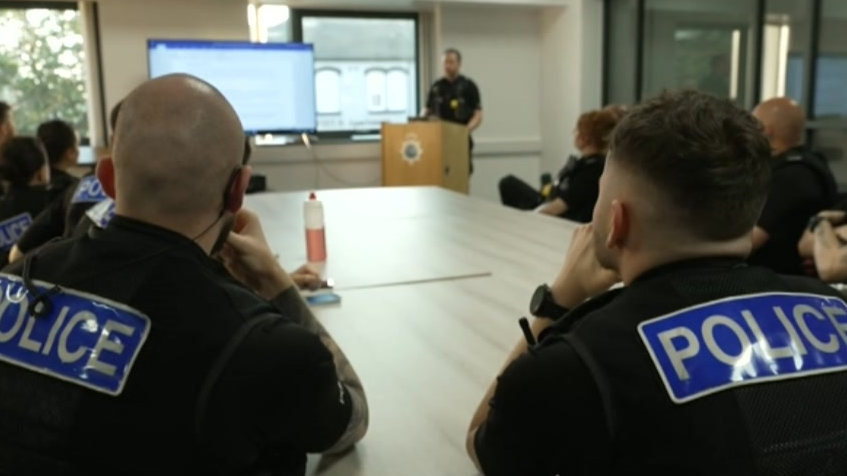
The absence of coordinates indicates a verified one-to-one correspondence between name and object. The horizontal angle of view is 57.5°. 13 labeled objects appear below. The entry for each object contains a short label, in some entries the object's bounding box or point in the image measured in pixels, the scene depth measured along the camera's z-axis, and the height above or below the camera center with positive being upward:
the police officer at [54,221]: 2.37 -0.35
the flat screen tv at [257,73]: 6.20 +0.30
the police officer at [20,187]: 2.87 -0.28
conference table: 1.19 -0.49
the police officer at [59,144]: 3.17 -0.13
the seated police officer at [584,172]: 3.66 -0.32
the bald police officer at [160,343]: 0.84 -0.26
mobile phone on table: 1.97 -0.48
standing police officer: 6.96 +0.08
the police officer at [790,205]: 2.71 -0.35
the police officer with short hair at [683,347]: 0.78 -0.25
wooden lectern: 6.60 -0.39
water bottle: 2.48 -0.39
